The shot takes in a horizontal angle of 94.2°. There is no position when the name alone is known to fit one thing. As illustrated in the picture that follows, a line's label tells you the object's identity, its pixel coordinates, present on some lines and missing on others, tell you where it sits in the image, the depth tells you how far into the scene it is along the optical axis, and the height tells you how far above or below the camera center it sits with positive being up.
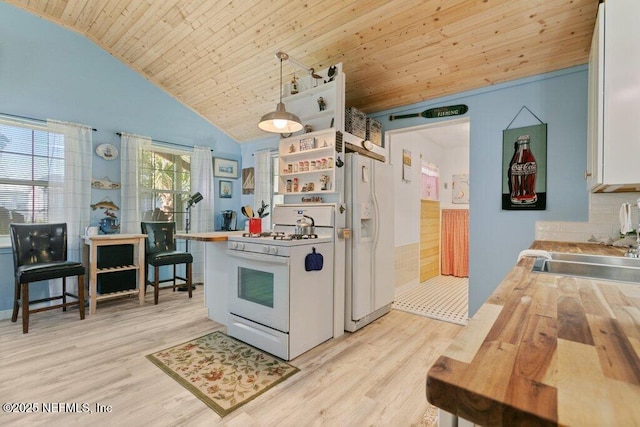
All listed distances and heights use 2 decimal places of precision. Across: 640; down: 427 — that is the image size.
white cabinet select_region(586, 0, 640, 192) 1.49 +0.63
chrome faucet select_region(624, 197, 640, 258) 1.65 -0.22
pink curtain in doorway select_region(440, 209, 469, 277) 5.29 -0.52
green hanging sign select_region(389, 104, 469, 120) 3.15 +1.13
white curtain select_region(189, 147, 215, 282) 4.72 +0.20
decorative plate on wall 3.86 +0.80
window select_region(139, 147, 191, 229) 4.35 +0.43
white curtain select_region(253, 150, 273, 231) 5.00 +0.54
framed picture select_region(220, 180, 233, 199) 5.20 +0.41
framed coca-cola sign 2.75 +0.45
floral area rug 1.88 -1.15
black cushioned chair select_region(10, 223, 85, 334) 2.84 -0.53
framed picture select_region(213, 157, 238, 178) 5.11 +0.79
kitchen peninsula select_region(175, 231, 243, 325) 2.83 -0.65
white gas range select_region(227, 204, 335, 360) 2.27 -0.62
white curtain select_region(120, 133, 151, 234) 4.02 +0.38
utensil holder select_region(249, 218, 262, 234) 2.86 -0.13
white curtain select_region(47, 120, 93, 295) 3.49 +0.31
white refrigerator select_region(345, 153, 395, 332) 2.88 -0.27
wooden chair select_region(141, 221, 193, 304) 3.72 -0.53
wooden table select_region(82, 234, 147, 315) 3.34 -0.58
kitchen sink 1.47 -0.27
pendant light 2.41 +0.77
